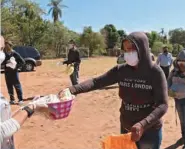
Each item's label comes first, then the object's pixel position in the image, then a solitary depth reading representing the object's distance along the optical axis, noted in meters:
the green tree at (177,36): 78.50
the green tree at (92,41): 47.19
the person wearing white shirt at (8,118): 2.32
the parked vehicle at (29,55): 22.45
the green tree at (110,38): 58.22
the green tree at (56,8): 69.94
